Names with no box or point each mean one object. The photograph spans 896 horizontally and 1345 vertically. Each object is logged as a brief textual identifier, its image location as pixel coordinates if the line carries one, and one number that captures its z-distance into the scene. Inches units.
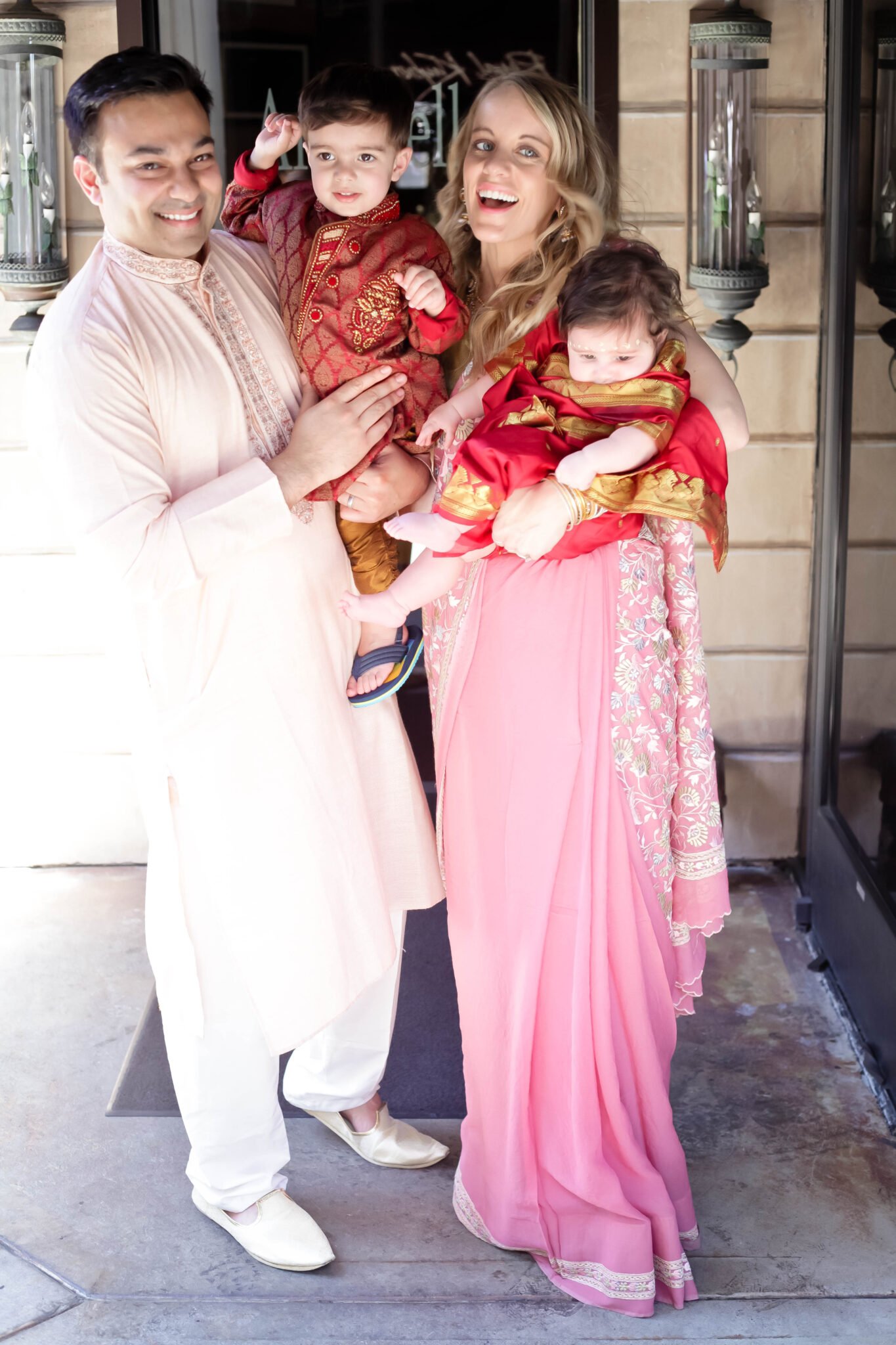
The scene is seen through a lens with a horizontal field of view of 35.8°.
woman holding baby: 91.3
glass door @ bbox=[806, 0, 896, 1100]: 124.8
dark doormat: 118.8
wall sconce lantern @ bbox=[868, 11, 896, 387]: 122.0
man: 86.0
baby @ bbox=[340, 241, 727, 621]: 83.8
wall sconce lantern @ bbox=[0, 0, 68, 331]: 136.6
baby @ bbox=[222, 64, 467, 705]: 90.3
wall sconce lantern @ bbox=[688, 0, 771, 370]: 136.6
